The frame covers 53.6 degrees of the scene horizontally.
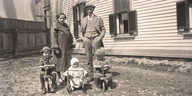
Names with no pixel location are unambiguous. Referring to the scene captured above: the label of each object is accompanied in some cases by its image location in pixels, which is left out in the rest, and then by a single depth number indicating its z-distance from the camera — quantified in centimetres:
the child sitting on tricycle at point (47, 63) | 435
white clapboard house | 711
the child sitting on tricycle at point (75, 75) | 449
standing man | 511
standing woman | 498
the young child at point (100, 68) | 448
